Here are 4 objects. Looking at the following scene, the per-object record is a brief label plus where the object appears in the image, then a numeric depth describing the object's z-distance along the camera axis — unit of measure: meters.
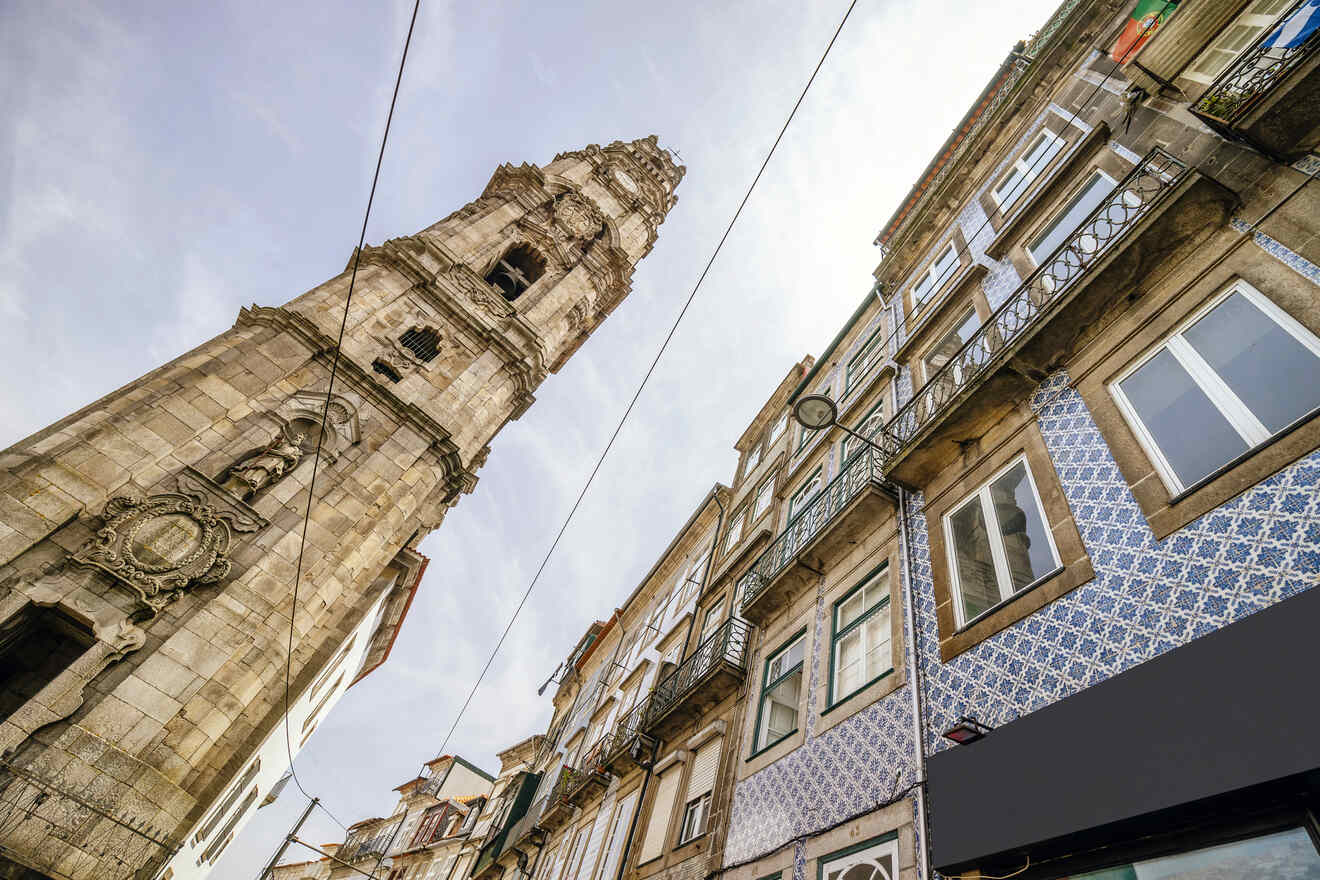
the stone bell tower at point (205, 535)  11.32
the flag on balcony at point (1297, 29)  5.30
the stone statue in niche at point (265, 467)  14.88
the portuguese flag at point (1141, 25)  8.31
